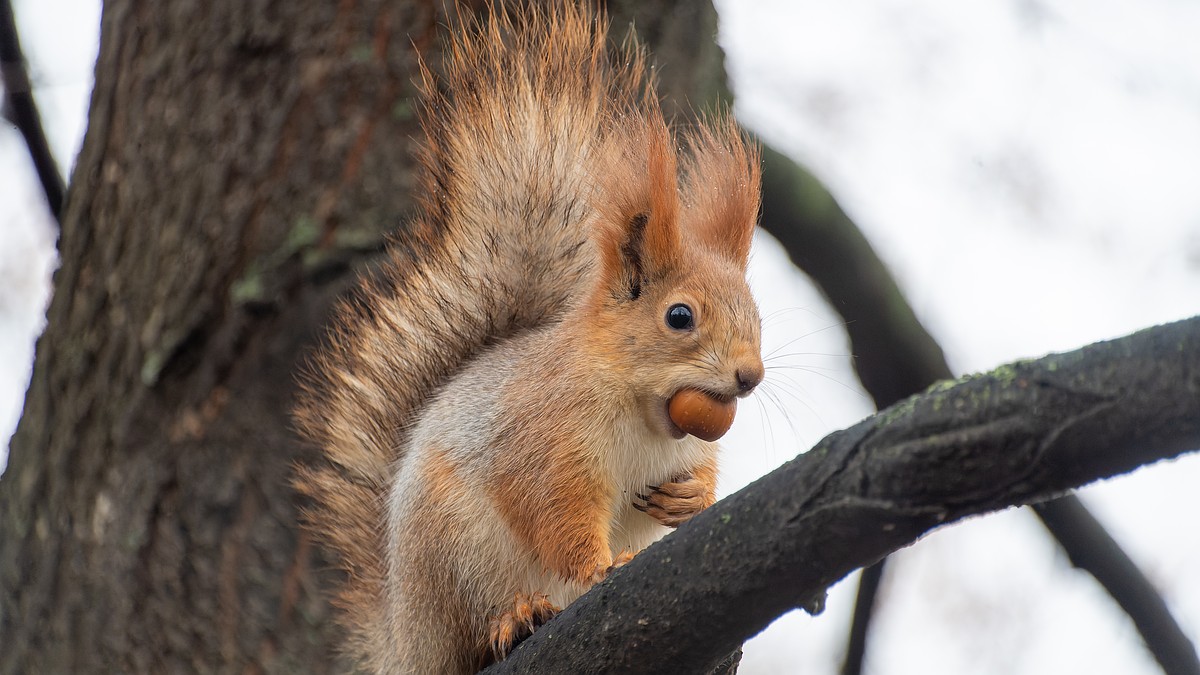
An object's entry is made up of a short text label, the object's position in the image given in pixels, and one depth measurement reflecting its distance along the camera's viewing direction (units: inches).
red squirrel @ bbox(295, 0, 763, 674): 136.9
